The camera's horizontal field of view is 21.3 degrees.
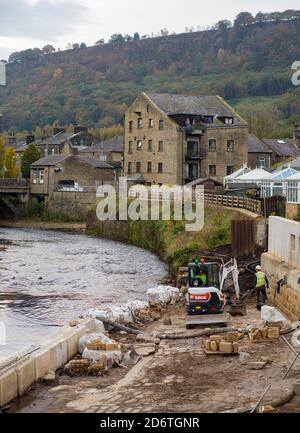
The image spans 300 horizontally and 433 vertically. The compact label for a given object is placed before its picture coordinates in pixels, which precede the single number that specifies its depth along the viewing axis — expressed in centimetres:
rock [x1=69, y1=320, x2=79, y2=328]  2455
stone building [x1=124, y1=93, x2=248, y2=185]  7900
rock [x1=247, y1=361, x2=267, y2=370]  1961
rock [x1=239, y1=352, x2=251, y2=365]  2029
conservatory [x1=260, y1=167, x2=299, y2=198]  4756
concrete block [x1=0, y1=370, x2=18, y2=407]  1781
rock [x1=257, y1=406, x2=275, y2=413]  1566
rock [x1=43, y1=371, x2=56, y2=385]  1964
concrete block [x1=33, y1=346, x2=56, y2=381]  1975
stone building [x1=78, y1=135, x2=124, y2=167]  10712
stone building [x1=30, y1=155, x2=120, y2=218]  8444
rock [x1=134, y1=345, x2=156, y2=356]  2252
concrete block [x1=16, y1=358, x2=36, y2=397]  1862
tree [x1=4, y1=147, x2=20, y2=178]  10800
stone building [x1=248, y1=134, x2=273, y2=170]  8881
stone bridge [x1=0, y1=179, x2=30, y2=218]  9025
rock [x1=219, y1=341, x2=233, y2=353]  2131
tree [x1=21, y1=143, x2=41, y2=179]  10411
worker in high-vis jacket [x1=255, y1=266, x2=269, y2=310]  2839
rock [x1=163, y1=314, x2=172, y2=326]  2713
